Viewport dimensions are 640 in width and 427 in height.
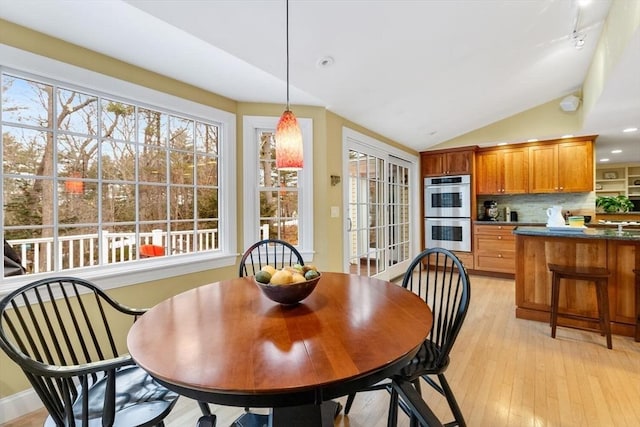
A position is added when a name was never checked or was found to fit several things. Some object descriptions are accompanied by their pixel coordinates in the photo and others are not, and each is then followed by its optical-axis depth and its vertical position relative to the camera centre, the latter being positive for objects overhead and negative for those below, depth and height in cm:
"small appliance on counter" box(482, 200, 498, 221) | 560 -4
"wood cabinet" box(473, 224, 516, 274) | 501 -67
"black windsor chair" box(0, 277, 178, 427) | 98 -65
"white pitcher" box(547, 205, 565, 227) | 322 -10
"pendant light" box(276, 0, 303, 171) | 167 +39
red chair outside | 253 -33
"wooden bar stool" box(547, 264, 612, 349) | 264 -71
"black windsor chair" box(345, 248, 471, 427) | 135 -73
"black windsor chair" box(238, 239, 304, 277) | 305 -48
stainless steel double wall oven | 540 -5
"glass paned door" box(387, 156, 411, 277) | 493 -10
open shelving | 784 +74
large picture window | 194 +27
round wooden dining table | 80 -44
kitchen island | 283 -59
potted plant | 580 +6
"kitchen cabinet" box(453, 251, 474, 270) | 535 -87
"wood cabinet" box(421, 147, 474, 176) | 542 +88
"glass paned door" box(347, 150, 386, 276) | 402 -6
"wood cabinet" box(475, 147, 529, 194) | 518 +67
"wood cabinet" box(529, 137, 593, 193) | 471 +68
